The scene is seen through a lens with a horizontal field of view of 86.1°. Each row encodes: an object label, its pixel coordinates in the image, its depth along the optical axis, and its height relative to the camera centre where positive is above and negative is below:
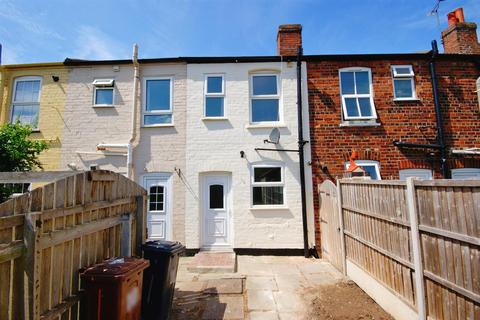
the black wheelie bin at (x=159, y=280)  3.81 -1.33
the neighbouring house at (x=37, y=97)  8.28 +3.26
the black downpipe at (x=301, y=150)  7.49 +1.18
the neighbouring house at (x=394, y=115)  7.71 +2.22
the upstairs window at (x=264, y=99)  8.25 +2.94
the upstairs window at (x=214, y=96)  8.23 +3.06
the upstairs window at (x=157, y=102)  8.27 +2.96
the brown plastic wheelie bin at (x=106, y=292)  2.89 -1.10
